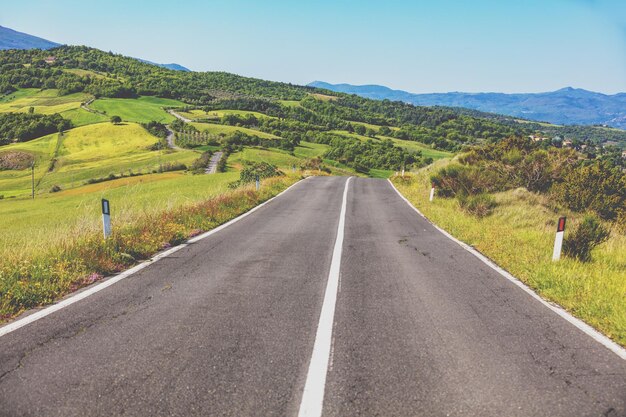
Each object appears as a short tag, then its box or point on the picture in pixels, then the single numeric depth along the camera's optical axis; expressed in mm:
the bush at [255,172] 35700
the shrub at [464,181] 22266
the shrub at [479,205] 16052
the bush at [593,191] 21000
